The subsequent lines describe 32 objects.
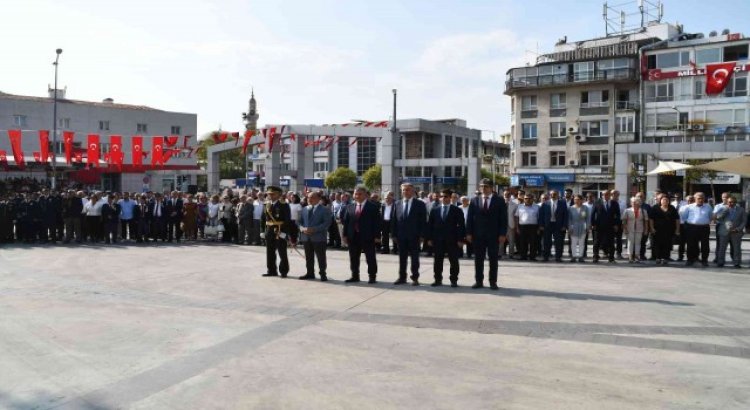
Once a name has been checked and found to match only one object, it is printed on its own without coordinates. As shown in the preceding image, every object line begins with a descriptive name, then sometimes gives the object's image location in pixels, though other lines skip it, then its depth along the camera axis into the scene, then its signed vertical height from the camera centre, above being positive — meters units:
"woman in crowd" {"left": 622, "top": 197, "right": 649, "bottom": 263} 16.09 -0.65
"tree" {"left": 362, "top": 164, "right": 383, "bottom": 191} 77.38 +2.90
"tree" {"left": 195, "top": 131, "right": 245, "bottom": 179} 114.81 +6.77
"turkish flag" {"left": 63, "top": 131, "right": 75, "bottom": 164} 38.53 +3.42
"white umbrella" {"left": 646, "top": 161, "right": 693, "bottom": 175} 23.69 +1.36
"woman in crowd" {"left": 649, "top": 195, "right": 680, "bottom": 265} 16.16 -0.66
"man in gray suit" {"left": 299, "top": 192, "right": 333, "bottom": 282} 12.61 -0.54
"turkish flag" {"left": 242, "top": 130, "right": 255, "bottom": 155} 32.88 +3.34
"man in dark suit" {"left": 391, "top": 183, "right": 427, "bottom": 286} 12.24 -0.59
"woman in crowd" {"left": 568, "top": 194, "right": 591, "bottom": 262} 16.45 -0.60
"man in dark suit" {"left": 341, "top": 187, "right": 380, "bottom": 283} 12.39 -0.62
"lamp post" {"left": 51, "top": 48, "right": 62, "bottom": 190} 35.16 +2.68
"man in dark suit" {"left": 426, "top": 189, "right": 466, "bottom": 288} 12.09 -0.62
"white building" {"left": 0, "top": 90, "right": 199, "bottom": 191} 56.59 +7.70
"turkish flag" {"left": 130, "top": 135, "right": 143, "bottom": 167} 40.19 +3.14
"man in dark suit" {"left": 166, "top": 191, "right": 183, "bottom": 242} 21.94 -0.55
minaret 129.25 +18.17
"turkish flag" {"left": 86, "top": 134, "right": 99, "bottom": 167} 39.12 +3.18
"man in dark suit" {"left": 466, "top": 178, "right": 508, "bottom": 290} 11.66 -0.45
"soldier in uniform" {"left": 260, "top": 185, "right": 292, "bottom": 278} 13.04 -0.60
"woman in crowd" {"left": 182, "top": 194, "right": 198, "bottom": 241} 22.31 -0.60
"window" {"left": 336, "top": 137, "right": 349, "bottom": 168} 93.56 +7.15
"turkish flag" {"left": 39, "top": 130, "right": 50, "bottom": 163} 37.42 +3.44
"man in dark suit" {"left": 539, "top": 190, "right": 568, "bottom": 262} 16.50 -0.57
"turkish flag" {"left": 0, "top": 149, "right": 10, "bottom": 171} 38.81 +2.49
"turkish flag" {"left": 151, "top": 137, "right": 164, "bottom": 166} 38.97 +3.27
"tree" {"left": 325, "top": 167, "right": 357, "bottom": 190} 84.50 +3.01
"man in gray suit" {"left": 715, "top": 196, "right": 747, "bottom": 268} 15.16 -0.63
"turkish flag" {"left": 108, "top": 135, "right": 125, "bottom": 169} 38.99 +3.18
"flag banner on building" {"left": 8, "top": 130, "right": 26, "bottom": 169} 37.34 +3.37
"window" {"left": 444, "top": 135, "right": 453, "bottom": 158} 73.56 +6.42
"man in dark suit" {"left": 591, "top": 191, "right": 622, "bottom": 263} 16.31 -0.61
